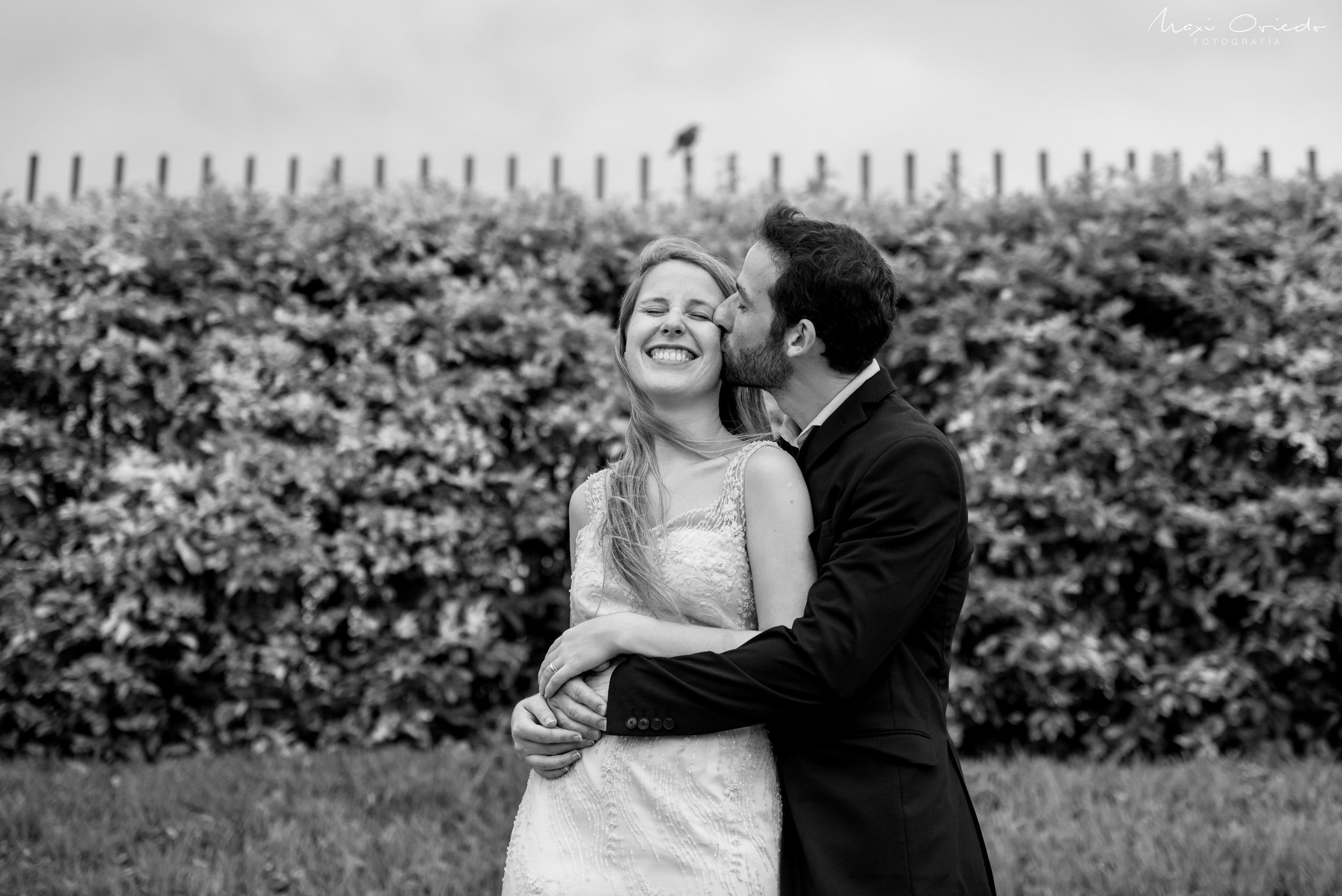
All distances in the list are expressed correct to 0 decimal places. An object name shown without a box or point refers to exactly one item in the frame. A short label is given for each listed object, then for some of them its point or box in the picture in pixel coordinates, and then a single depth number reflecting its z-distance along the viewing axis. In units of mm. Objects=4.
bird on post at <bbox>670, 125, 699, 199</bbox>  9742
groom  2135
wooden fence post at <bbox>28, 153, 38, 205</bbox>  11102
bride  2260
